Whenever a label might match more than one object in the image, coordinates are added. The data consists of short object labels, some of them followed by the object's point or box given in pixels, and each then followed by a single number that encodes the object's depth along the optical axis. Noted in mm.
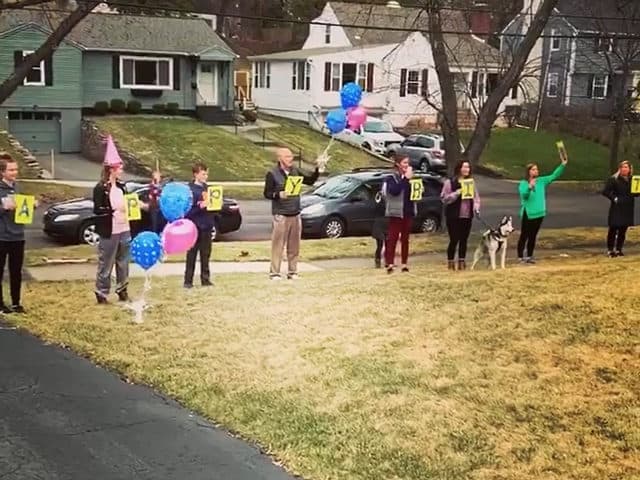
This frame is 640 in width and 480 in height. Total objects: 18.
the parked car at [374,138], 41562
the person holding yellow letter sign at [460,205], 12648
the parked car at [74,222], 17484
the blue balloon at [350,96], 14344
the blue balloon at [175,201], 9922
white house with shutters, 48406
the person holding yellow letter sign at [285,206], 11734
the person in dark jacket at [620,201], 15078
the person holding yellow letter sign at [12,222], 9547
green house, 38094
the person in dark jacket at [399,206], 12211
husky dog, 13188
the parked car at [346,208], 19500
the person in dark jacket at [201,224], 11023
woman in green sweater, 13906
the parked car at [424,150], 38125
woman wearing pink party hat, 9945
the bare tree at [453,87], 19078
